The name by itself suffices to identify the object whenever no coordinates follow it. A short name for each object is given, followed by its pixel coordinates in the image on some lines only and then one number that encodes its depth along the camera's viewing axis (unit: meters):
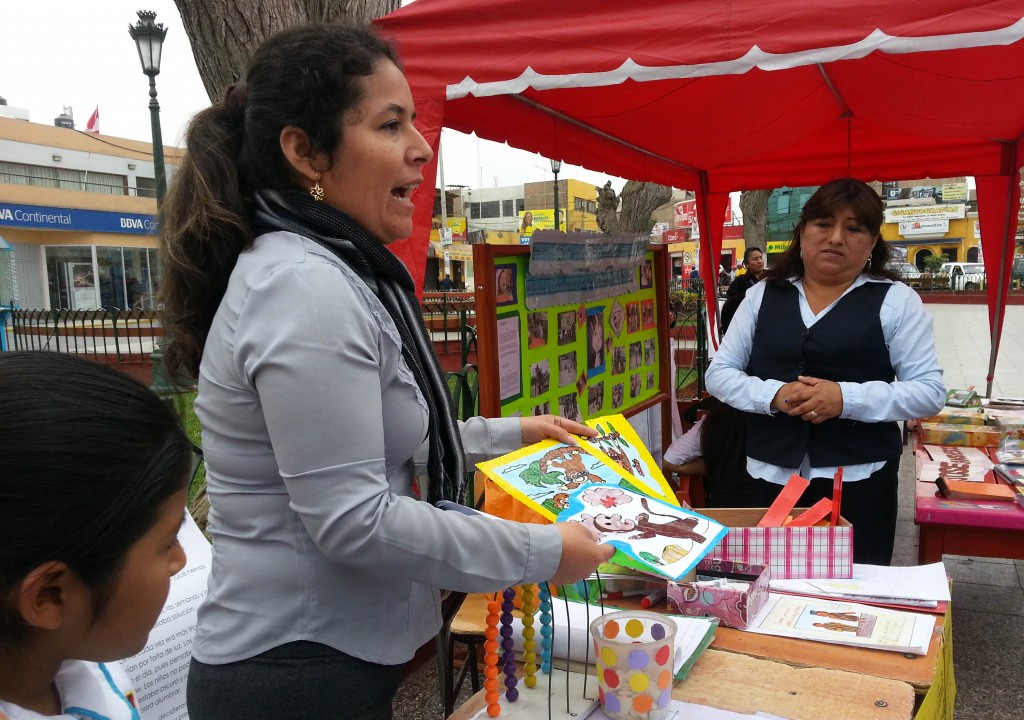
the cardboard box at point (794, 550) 1.82
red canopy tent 2.17
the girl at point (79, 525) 0.72
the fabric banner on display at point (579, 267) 3.02
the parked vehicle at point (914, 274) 30.15
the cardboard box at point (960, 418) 4.27
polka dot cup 1.25
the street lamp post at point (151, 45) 10.26
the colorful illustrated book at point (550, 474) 1.44
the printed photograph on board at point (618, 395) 3.80
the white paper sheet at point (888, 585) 1.73
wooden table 1.30
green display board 2.88
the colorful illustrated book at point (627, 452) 1.65
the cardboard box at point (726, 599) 1.60
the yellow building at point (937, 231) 47.44
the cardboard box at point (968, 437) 4.01
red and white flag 28.39
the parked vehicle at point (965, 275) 30.19
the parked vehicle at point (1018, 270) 32.48
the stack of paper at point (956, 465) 3.38
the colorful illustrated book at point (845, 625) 1.51
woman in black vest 2.43
